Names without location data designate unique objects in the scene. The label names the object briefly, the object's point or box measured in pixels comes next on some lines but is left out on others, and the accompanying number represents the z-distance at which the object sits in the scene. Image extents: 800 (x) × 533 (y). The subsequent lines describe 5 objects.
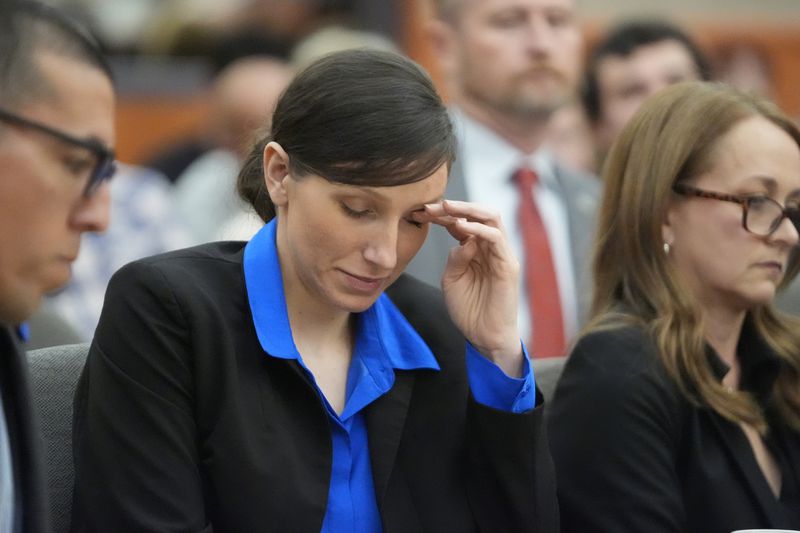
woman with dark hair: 4.09
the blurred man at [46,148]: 3.32
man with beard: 7.43
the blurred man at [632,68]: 8.90
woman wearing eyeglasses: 4.92
